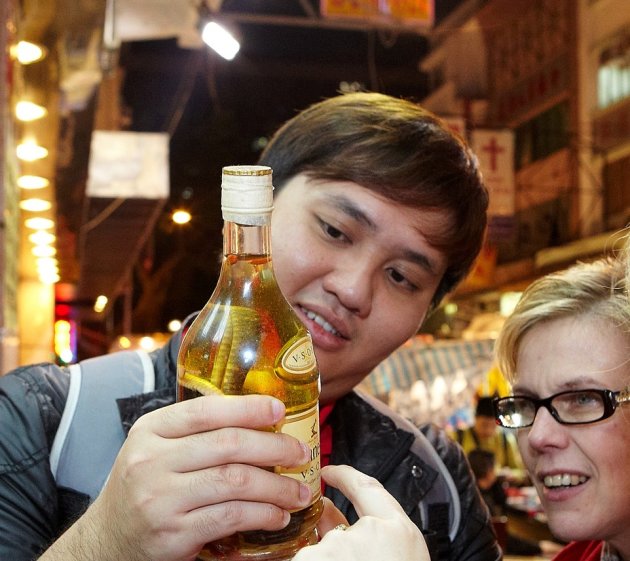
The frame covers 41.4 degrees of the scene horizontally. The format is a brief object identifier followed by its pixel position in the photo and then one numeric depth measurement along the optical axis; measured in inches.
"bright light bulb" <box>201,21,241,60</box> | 194.9
